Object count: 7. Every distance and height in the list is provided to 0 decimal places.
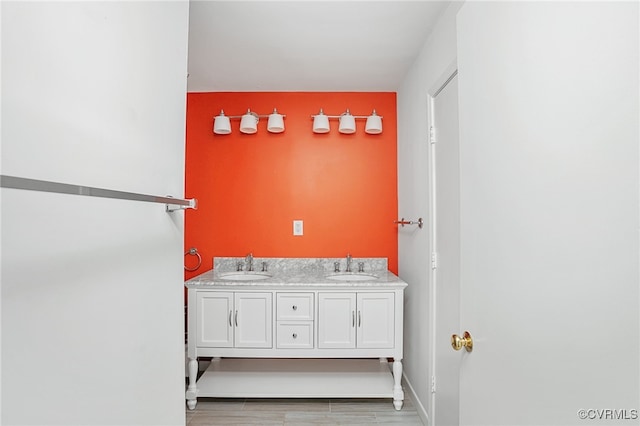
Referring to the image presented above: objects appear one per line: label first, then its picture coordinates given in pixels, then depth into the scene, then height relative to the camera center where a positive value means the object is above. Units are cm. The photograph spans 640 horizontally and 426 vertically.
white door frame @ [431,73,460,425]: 178 -16
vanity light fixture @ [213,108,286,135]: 288 +79
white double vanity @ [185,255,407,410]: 233 -70
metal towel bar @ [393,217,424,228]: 232 -2
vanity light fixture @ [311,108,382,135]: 291 +79
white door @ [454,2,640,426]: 54 +1
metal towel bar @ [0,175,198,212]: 41 +4
